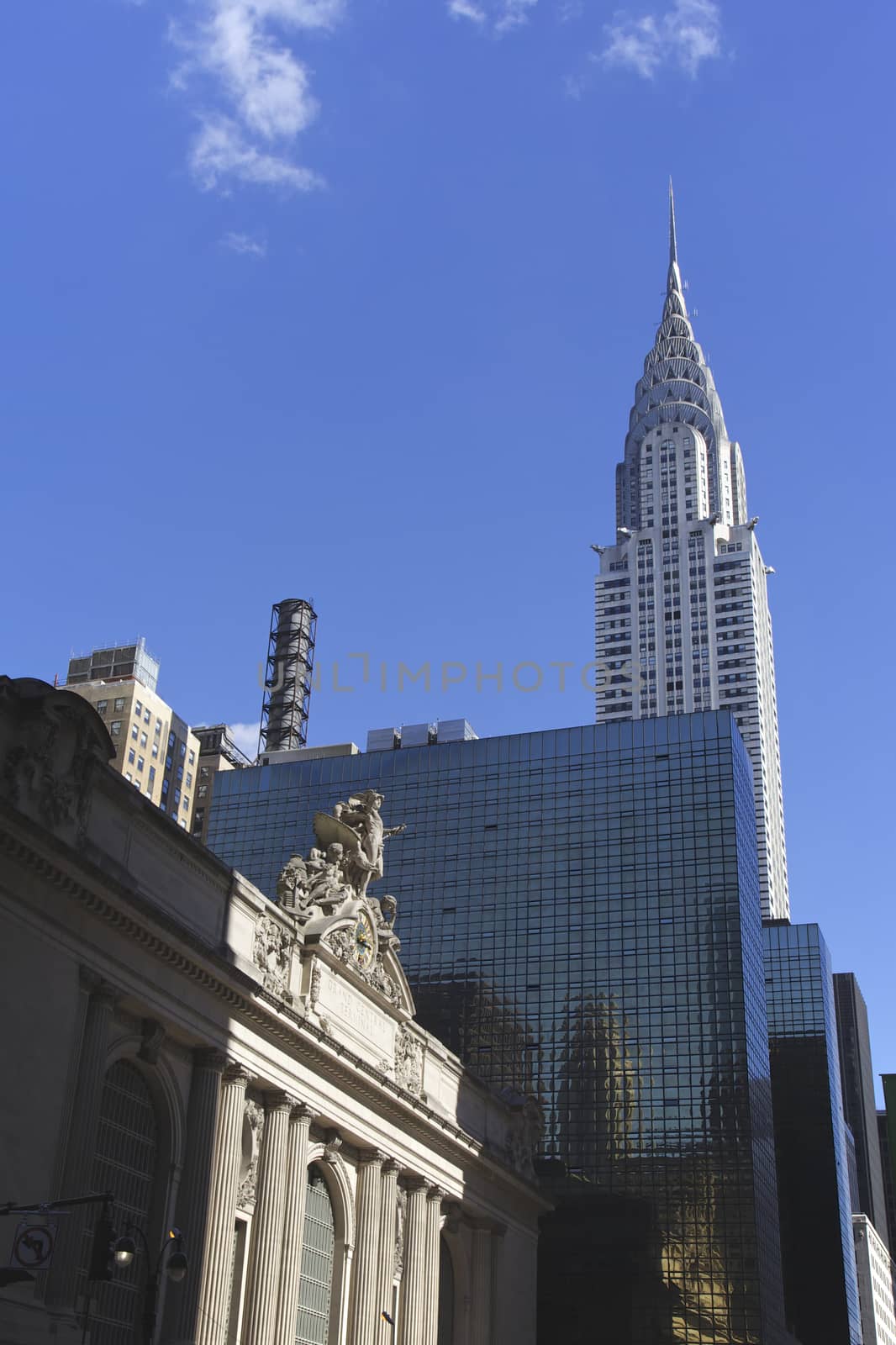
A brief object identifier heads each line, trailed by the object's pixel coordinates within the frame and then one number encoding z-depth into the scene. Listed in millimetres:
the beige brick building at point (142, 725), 146625
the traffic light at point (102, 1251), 24422
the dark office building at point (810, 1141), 111875
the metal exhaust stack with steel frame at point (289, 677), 131000
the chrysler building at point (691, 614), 180125
